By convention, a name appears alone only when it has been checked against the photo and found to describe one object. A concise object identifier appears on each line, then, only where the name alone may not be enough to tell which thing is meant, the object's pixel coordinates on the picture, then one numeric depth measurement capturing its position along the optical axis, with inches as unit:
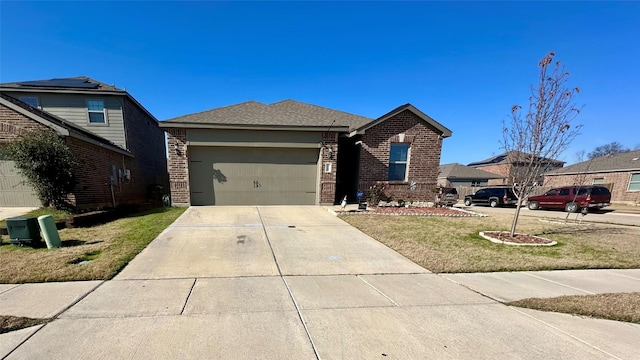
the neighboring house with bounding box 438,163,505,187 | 1158.3
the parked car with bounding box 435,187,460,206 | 450.6
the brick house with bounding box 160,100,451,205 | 382.3
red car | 541.6
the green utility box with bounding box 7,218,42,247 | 189.6
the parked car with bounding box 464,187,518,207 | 660.1
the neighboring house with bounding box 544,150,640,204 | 767.7
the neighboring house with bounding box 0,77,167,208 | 317.4
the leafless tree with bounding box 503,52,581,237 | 227.3
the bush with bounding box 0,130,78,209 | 262.5
